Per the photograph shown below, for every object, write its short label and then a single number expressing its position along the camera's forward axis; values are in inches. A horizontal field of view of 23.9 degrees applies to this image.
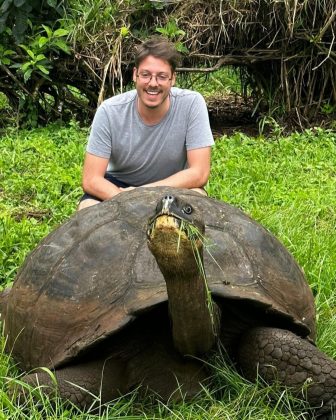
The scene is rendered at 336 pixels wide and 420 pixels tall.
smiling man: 161.6
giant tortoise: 104.7
